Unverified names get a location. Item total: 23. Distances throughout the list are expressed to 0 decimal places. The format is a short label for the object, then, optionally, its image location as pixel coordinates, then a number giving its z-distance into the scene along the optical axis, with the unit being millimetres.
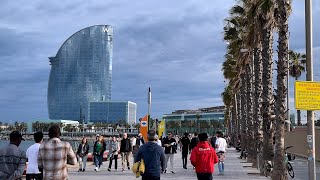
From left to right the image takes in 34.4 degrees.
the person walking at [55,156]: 7625
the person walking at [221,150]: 21266
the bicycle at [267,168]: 19875
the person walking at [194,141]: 23908
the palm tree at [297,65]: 58250
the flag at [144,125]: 29122
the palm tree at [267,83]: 20547
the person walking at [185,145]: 24936
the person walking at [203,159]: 11492
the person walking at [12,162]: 7758
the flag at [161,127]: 36525
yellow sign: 11805
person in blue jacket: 9672
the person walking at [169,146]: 22875
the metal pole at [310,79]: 11828
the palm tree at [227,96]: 75650
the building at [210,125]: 192625
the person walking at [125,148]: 22978
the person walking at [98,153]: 23344
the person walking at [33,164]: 10242
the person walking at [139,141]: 23866
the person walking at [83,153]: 22695
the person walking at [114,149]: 23609
